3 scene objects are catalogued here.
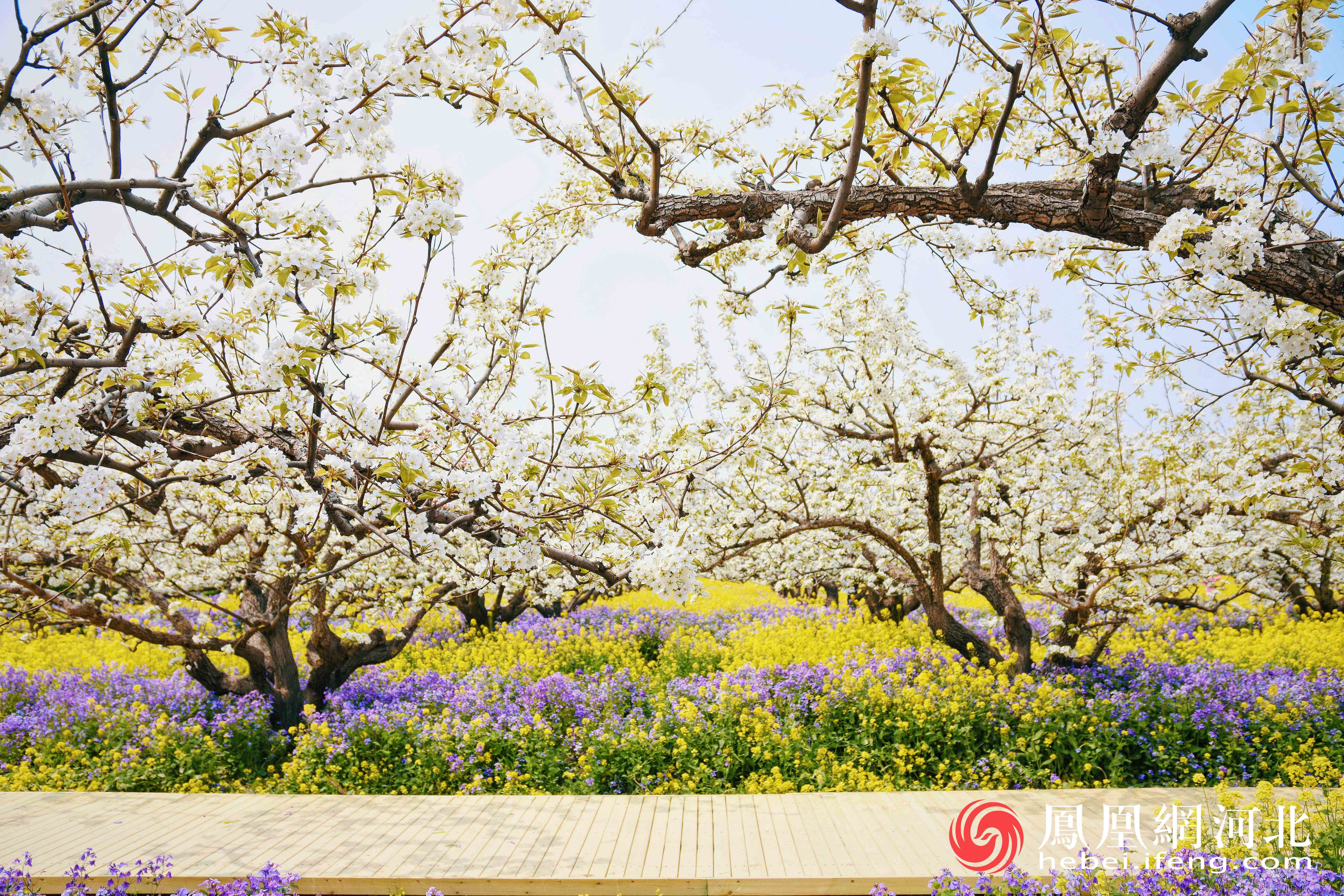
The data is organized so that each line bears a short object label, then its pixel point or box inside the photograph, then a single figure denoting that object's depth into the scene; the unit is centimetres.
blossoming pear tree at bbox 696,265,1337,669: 723
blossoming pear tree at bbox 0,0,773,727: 272
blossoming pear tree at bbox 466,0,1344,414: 288
